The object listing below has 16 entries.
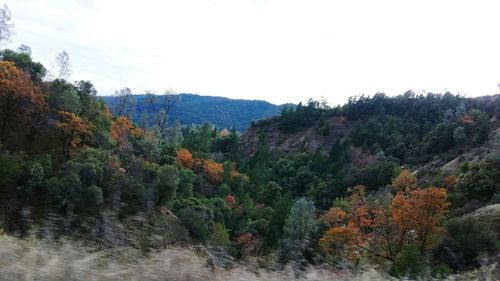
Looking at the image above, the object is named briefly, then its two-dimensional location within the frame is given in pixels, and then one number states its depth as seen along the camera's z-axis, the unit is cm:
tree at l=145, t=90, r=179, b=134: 7931
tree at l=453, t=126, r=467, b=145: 6600
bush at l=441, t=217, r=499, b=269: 2522
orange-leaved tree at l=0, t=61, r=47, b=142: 3855
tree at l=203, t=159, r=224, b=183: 6234
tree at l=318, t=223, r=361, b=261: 2204
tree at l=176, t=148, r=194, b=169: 6072
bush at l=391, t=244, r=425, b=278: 1706
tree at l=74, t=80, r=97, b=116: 4591
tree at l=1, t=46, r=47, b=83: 4691
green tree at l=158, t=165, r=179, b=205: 4048
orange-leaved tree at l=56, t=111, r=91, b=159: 3975
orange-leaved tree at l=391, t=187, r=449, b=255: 3044
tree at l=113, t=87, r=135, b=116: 8319
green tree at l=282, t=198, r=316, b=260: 3778
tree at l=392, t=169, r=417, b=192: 5144
